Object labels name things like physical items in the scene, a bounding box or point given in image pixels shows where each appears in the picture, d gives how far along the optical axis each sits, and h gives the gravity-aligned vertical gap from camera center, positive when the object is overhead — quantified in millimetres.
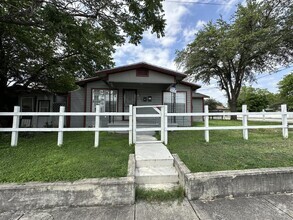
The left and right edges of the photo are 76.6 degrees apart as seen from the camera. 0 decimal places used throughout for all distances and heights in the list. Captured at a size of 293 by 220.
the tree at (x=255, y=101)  47781 +4978
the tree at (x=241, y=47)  14406 +6536
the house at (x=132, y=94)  9102 +1647
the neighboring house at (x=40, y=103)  13383 +1144
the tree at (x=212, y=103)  47156 +4368
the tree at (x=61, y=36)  6111 +3676
